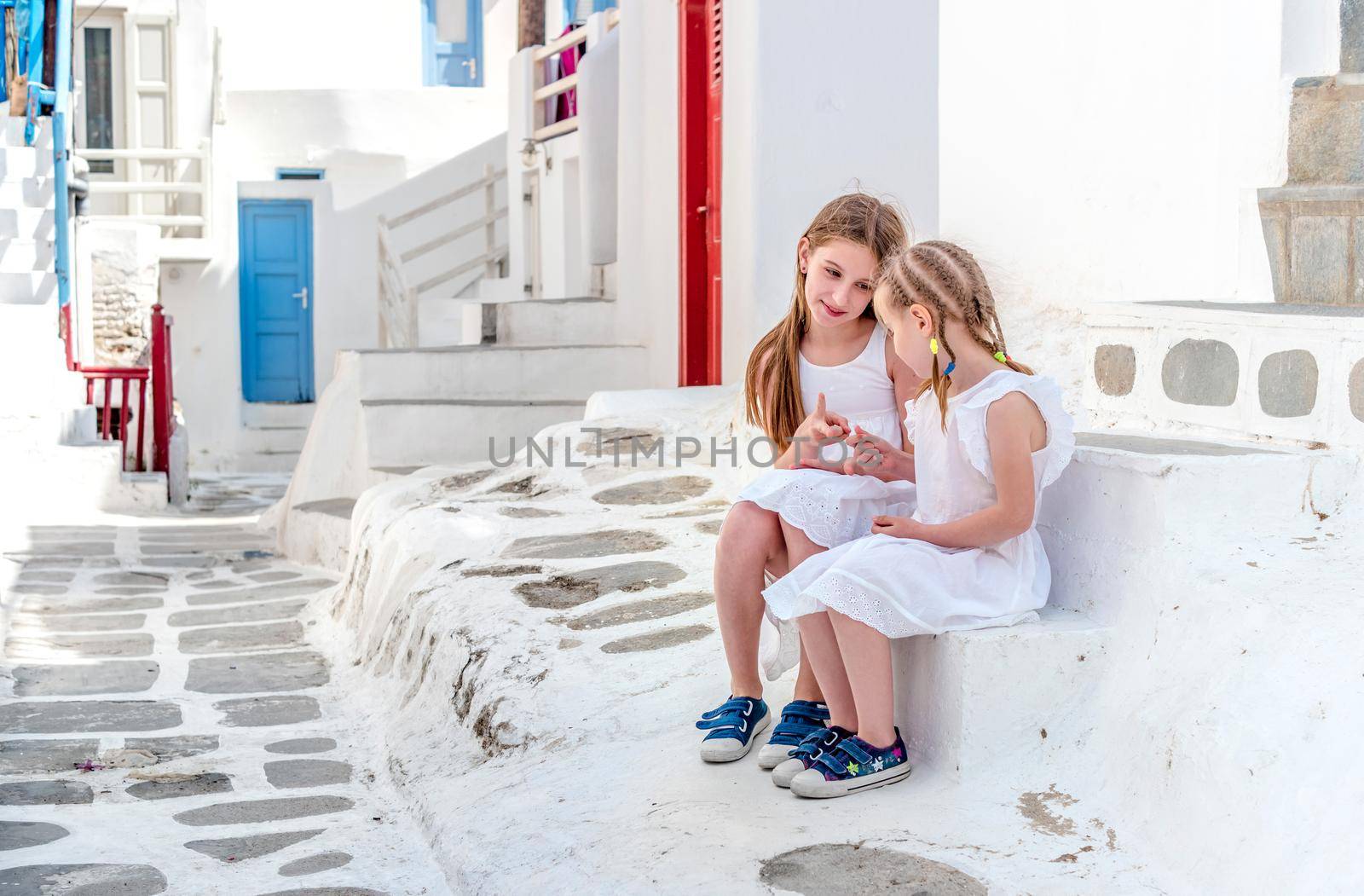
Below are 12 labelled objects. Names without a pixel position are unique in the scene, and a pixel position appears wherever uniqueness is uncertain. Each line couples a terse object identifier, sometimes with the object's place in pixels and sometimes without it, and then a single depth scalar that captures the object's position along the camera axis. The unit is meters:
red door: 6.98
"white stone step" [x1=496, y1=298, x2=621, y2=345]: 8.40
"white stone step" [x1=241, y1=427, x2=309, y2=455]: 14.40
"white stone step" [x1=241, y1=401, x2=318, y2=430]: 14.59
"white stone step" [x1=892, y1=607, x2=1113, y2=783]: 2.50
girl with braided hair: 2.52
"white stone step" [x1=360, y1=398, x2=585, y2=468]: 7.39
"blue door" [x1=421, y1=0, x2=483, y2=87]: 18.02
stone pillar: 3.01
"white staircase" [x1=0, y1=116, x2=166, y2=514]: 8.57
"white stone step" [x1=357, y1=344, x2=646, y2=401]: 7.77
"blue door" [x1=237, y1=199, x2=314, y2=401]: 14.73
